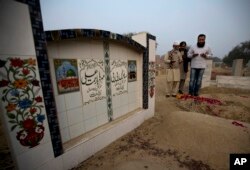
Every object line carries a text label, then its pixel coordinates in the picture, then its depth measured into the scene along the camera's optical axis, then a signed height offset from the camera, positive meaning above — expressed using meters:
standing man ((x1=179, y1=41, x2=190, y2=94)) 5.63 -0.09
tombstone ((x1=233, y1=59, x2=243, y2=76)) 9.83 -0.52
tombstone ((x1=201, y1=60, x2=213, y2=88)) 7.97 -0.82
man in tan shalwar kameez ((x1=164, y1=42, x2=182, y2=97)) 5.32 -0.06
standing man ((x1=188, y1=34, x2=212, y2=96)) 5.16 +0.08
